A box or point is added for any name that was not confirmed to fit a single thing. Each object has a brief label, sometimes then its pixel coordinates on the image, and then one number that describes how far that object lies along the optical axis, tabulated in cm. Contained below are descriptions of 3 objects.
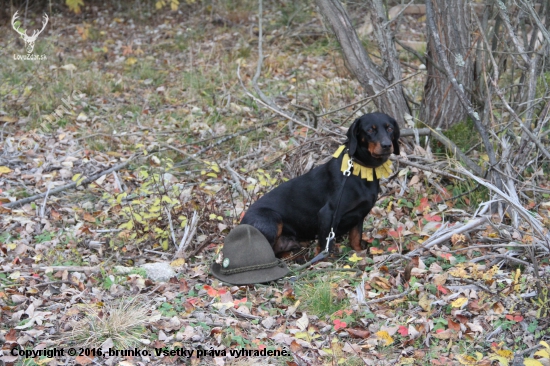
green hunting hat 430
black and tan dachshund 454
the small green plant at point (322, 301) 391
